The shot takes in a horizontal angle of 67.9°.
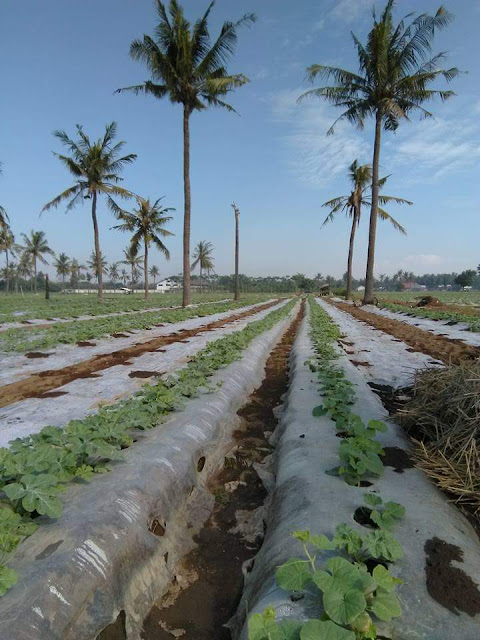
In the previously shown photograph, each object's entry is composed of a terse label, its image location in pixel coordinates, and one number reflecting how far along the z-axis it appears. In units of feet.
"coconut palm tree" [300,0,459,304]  47.62
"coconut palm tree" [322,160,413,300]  85.81
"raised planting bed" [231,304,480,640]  3.58
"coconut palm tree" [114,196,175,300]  86.17
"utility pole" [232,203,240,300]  88.74
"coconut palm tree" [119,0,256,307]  46.57
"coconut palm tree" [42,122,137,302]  64.75
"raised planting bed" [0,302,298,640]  4.24
